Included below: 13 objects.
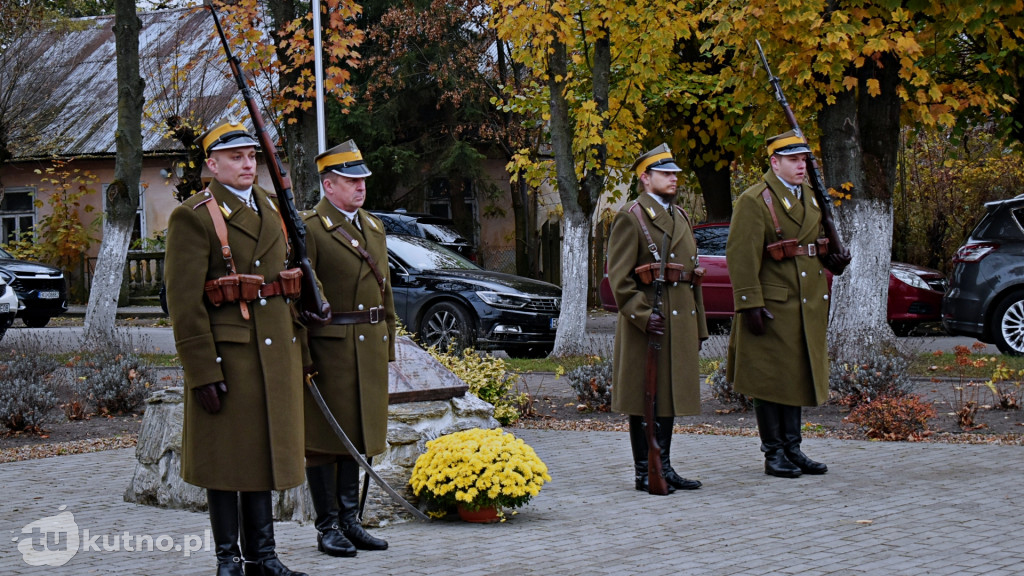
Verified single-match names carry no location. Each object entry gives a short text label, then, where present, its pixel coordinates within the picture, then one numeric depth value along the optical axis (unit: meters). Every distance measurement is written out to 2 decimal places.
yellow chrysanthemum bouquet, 6.75
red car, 18.16
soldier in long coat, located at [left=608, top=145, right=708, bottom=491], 7.71
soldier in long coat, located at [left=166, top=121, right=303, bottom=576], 5.30
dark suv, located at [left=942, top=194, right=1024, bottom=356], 14.84
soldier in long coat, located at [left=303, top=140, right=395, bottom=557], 6.25
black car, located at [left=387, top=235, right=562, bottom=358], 15.80
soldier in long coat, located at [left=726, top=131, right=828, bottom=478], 8.05
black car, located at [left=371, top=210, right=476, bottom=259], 20.38
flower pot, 6.92
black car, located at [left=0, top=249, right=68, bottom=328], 23.38
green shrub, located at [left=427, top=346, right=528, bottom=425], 10.07
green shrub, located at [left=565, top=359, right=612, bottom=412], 11.61
